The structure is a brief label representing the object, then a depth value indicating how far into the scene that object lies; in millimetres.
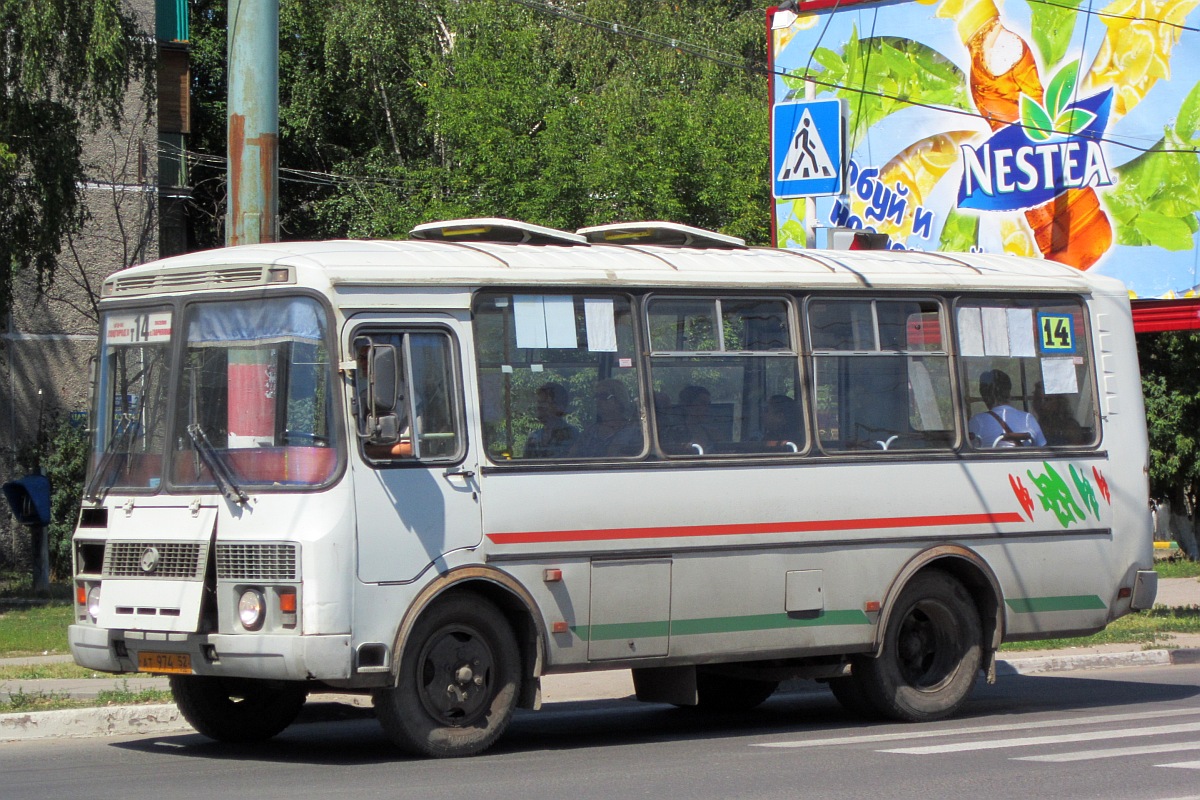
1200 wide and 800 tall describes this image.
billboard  20734
